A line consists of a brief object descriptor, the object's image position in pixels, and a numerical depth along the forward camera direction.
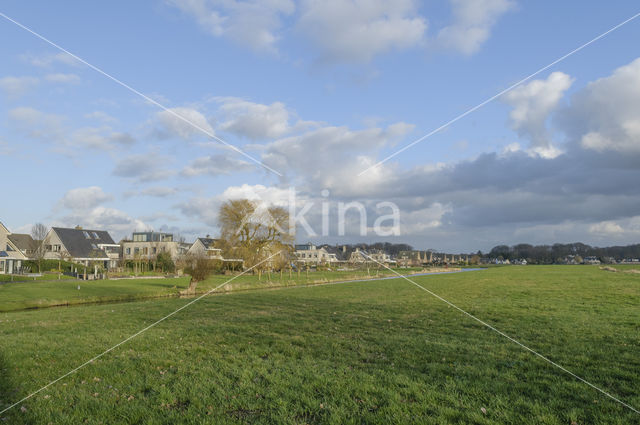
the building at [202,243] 90.00
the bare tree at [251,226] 59.44
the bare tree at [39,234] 58.22
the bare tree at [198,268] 34.69
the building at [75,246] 62.86
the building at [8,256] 53.35
